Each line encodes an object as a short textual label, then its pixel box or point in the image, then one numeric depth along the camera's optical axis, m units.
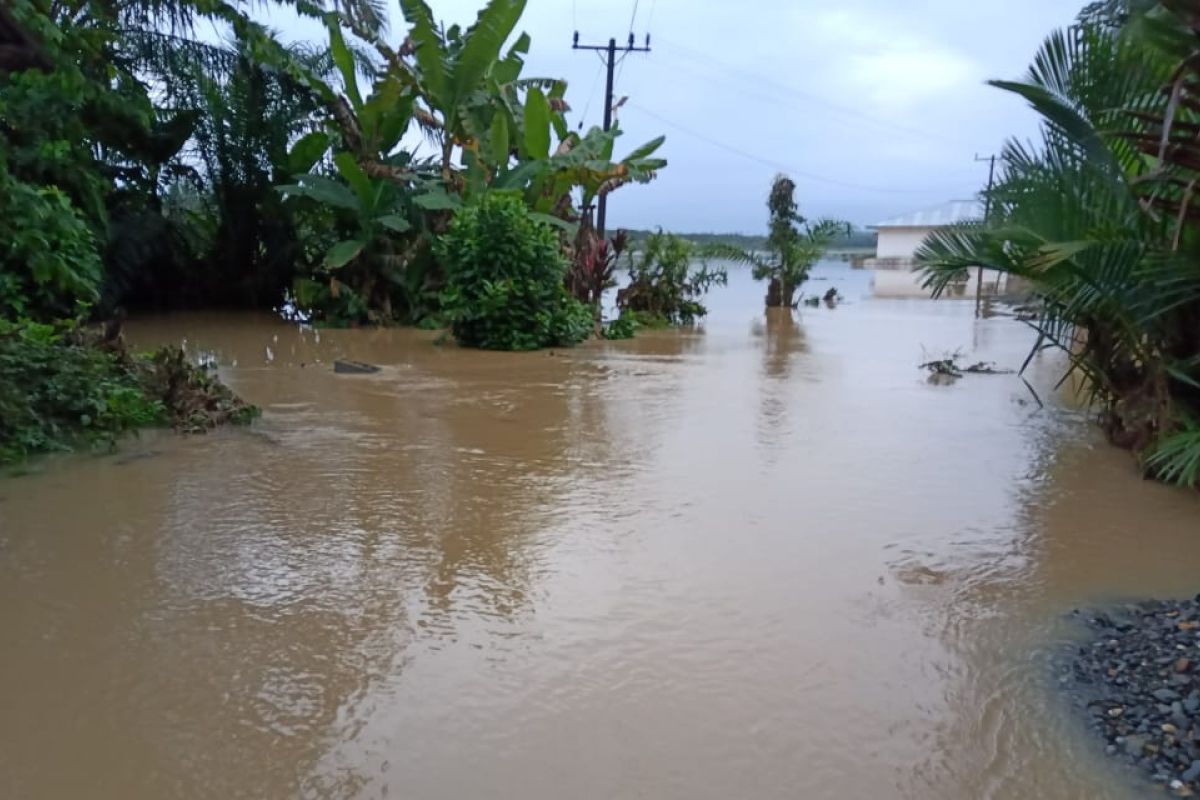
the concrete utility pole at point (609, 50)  24.33
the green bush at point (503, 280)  11.99
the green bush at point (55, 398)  5.65
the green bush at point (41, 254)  8.85
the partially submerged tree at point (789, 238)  20.31
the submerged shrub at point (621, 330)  14.14
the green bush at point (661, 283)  16.75
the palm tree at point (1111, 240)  5.59
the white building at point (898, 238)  48.75
